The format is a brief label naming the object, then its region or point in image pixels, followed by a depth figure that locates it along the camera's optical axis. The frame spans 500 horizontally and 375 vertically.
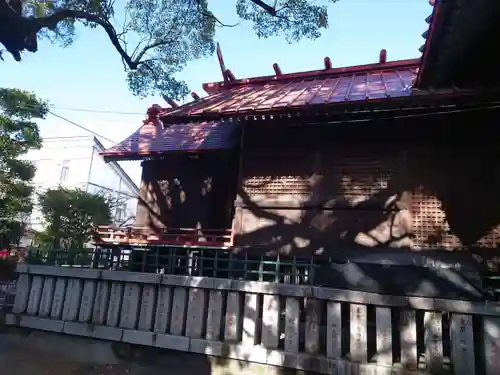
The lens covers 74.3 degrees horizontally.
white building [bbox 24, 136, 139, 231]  28.95
